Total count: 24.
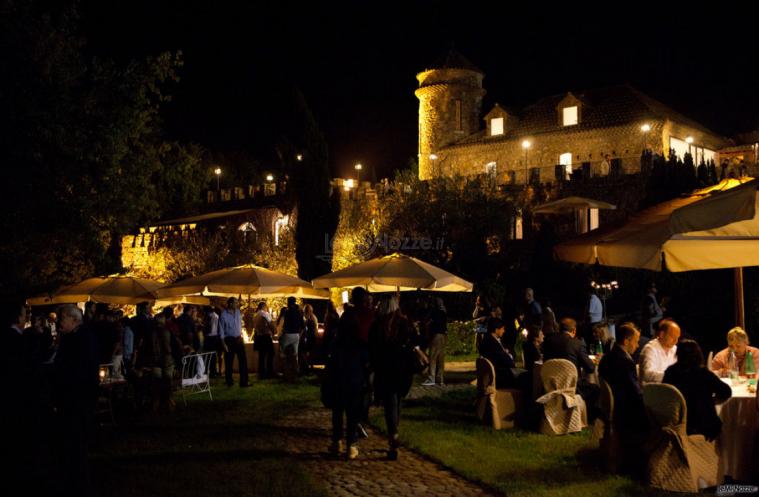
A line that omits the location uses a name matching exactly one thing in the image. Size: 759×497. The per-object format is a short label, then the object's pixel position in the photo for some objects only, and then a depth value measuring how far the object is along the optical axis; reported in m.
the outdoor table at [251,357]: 16.12
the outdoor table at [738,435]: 6.57
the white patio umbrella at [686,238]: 6.24
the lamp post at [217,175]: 52.40
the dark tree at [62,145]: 11.98
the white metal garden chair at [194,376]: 11.47
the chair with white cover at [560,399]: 8.63
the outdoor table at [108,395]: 9.73
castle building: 31.56
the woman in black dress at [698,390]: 6.27
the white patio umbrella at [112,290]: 15.66
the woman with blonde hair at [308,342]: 15.41
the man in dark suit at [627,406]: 6.83
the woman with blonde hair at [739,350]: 7.68
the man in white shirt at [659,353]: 7.77
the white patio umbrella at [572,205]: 24.06
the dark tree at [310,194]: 26.91
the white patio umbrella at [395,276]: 12.73
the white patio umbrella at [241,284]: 14.14
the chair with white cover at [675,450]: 6.27
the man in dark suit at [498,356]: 9.66
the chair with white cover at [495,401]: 9.23
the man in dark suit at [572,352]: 8.97
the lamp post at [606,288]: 22.03
